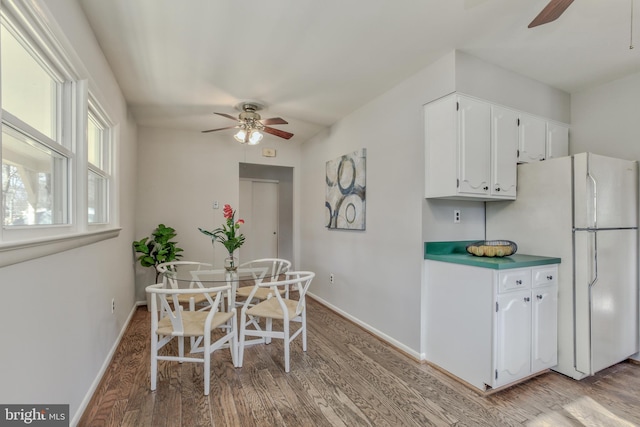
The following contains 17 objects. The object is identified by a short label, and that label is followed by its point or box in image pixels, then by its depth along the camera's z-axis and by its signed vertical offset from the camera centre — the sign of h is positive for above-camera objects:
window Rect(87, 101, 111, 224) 2.30 +0.39
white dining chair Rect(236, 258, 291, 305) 2.74 -0.58
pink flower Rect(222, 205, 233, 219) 2.58 +0.02
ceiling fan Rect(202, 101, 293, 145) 3.28 +0.97
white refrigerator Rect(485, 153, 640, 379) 2.25 -0.22
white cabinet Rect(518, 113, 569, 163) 2.62 +0.69
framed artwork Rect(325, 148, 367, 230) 3.37 +0.28
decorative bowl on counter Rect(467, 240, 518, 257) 2.36 -0.26
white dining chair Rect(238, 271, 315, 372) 2.38 -0.81
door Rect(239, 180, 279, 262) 6.09 -0.05
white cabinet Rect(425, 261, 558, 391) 2.07 -0.79
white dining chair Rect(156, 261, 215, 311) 2.54 -0.60
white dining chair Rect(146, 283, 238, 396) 2.03 -0.80
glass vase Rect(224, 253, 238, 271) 2.72 -0.45
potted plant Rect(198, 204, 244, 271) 2.61 -0.16
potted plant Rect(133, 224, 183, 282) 3.80 -0.43
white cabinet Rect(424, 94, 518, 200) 2.32 +0.52
